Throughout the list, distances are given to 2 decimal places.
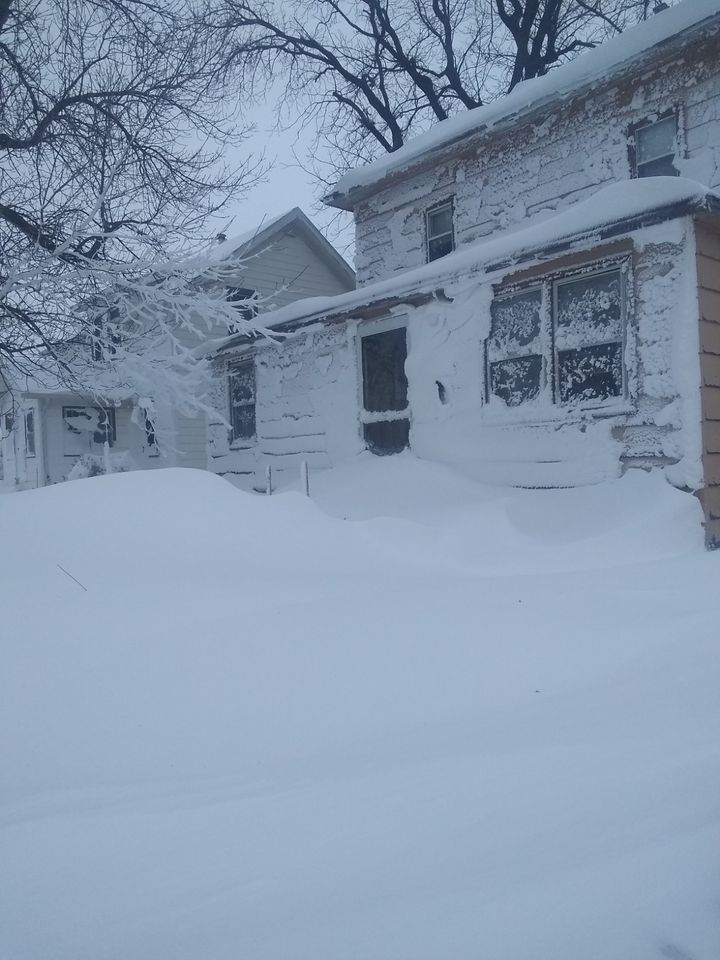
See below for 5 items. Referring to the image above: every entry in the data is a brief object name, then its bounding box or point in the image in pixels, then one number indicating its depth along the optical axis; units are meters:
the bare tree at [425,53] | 19.14
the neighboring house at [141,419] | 17.45
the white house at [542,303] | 6.89
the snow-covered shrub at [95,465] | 17.09
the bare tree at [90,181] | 10.20
